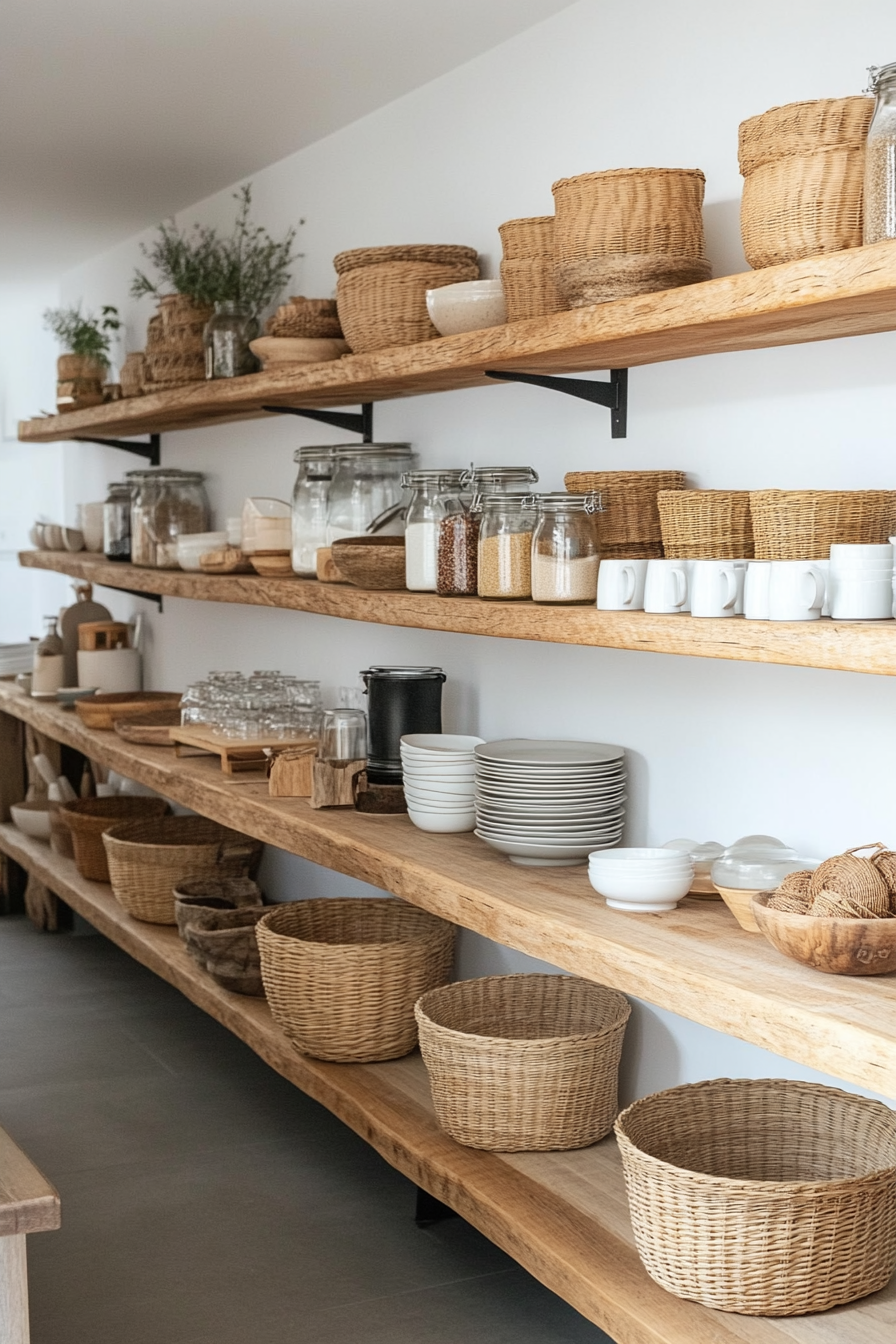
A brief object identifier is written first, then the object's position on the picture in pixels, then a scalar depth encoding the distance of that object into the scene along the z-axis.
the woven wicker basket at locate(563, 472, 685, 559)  2.29
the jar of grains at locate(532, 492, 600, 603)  2.25
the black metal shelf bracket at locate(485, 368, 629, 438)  2.50
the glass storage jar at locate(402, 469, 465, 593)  2.65
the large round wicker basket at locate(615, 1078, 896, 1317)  1.83
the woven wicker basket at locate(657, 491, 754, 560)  2.03
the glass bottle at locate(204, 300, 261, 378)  3.60
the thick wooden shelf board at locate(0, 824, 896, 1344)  1.84
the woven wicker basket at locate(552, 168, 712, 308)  2.09
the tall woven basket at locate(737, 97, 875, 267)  1.74
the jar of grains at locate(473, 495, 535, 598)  2.38
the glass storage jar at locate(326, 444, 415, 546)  3.09
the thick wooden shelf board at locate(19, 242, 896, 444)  1.66
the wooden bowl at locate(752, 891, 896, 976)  1.73
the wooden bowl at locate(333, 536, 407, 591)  2.77
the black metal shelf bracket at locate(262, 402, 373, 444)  3.42
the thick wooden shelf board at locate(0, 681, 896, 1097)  1.61
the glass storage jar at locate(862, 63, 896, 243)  1.64
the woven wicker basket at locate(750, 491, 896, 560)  1.85
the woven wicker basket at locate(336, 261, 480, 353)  2.74
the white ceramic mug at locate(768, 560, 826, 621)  1.77
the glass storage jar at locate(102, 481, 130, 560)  4.53
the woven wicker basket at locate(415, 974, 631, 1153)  2.38
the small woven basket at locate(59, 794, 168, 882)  4.27
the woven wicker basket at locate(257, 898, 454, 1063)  2.79
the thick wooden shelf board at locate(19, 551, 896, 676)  1.67
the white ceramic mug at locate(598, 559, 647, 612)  2.07
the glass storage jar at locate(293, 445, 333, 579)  3.17
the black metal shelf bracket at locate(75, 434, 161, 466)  4.89
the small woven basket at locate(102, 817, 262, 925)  3.78
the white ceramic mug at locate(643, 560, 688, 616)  2.01
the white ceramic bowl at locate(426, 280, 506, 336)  2.52
